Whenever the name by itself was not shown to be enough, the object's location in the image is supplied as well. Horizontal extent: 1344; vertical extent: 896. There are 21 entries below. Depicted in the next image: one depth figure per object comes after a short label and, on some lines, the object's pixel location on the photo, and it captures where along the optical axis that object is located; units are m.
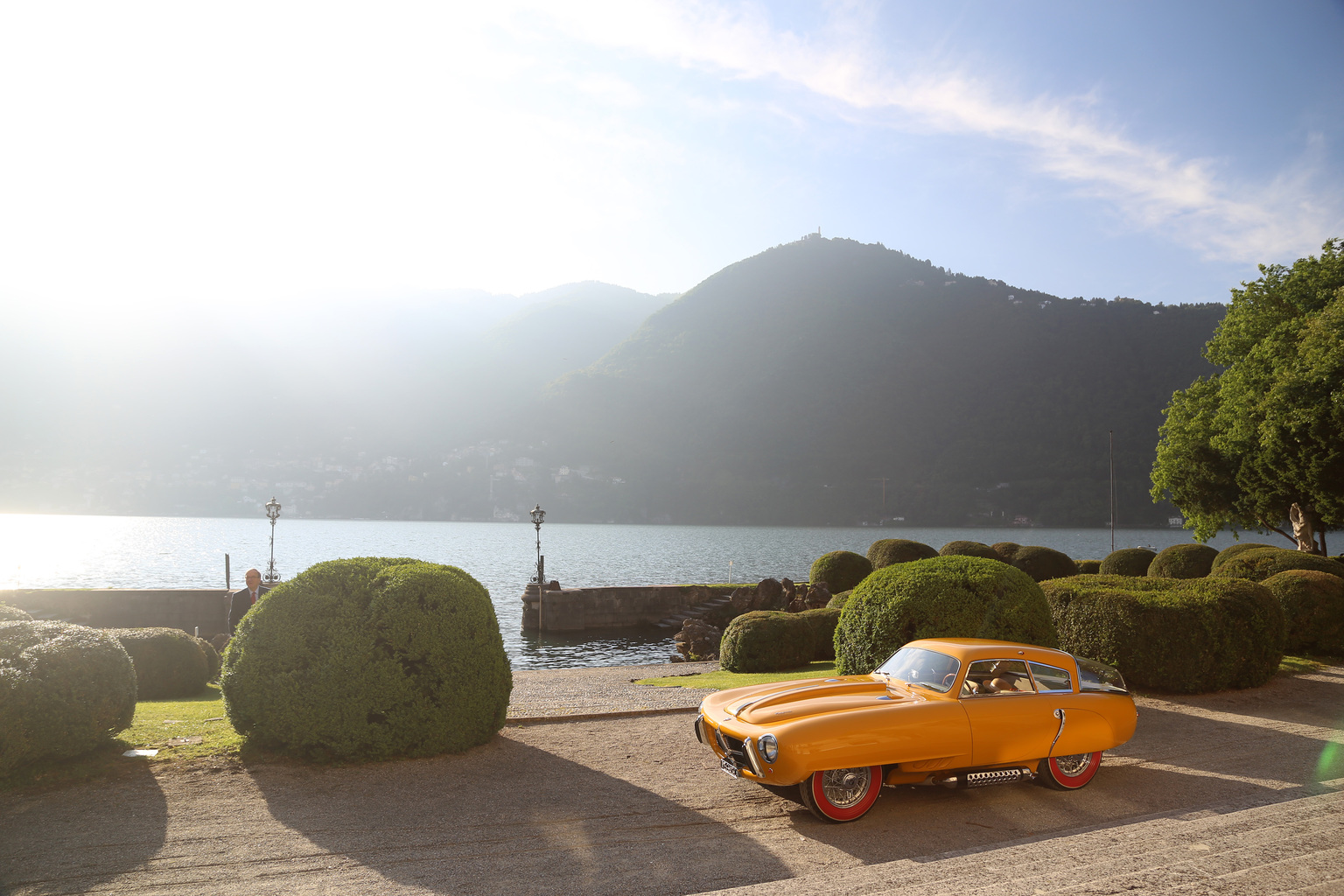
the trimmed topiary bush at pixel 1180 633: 11.32
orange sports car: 5.93
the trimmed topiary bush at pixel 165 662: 12.63
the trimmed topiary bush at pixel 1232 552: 20.41
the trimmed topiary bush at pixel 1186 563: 25.75
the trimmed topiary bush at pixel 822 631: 18.88
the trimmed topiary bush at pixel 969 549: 29.35
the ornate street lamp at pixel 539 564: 35.72
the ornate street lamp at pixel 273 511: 30.17
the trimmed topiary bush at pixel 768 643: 17.89
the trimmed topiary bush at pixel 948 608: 9.97
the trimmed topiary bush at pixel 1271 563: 17.39
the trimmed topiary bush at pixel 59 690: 6.40
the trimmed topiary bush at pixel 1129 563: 29.97
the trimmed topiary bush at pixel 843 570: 30.11
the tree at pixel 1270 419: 22.80
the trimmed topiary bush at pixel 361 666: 7.37
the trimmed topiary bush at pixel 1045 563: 30.92
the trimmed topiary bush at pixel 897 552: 29.86
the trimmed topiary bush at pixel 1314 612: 15.25
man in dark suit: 12.77
